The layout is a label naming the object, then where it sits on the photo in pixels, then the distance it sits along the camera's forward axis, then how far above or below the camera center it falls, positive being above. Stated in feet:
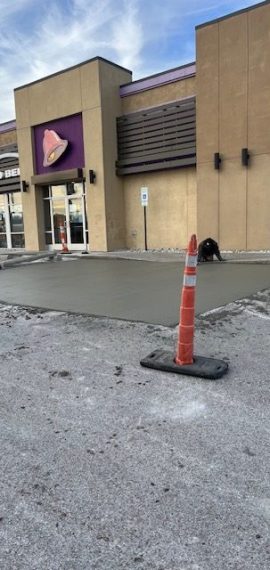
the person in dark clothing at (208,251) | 42.75 -3.20
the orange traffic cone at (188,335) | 14.37 -3.70
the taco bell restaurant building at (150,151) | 48.91 +8.34
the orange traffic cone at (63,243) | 61.80 -3.04
